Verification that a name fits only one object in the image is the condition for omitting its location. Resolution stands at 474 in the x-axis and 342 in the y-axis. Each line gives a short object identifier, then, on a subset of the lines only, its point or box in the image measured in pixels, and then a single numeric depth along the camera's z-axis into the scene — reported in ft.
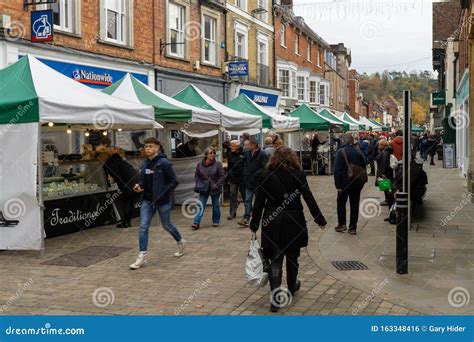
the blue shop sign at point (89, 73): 47.47
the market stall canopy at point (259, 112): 54.68
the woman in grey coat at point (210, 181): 35.06
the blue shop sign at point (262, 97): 88.38
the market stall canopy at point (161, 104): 38.27
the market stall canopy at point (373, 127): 128.92
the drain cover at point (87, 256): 25.61
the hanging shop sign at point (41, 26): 43.06
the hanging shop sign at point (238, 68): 77.20
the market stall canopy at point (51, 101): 26.50
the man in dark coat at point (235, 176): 37.60
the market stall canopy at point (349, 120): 106.52
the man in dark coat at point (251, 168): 33.19
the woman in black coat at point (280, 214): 18.39
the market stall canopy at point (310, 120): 74.90
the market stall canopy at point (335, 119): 86.62
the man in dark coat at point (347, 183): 31.73
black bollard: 22.47
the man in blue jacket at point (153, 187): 24.61
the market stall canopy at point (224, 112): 46.39
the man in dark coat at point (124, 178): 35.70
